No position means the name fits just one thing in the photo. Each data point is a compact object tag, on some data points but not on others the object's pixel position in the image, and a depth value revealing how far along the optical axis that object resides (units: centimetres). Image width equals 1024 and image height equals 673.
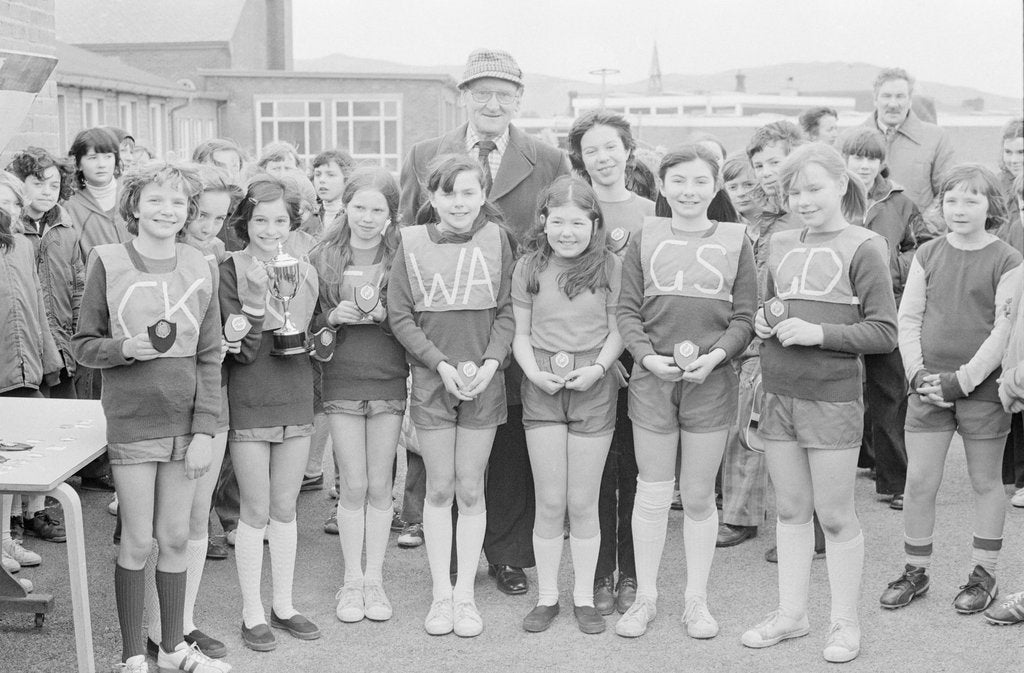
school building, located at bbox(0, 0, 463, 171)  2792
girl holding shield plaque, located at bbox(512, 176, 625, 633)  430
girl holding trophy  412
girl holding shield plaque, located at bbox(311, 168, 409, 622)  440
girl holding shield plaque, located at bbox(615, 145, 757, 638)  421
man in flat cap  481
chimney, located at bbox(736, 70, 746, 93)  8988
